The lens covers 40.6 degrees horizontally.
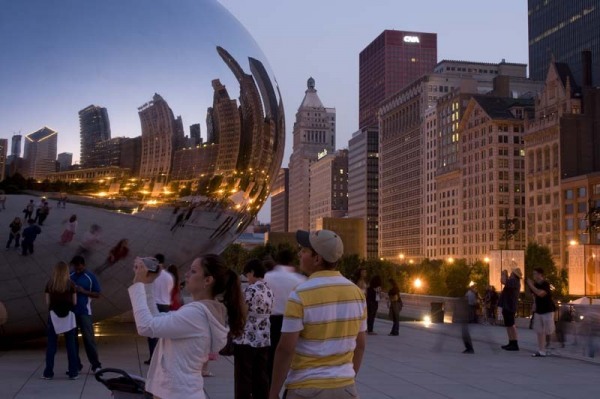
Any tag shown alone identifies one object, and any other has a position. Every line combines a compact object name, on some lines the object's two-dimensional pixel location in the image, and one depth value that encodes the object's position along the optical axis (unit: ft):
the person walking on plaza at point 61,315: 32.89
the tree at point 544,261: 276.14
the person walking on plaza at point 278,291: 27.94
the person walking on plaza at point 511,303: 52.24
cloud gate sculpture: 34.32
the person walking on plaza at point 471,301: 69.46
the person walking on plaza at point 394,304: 63.07
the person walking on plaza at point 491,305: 82.54
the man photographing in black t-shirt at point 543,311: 49.34
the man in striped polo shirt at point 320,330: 15.24
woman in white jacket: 15.01
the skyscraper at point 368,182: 628.28
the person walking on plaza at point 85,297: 34.22
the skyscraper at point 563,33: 490.49
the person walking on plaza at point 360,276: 62.34
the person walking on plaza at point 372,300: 65.26
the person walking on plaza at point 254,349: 25.62
